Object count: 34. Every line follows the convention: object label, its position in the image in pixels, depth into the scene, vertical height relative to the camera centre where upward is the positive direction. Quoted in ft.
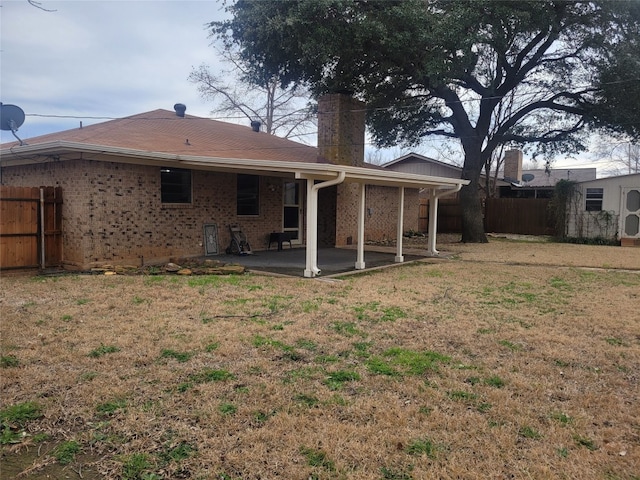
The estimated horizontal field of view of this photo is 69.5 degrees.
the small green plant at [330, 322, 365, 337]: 17.26 -4.17
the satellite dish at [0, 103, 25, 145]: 35.17 +7.46
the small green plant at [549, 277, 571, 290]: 27.89 -3.69
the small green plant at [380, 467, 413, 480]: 8.40 -4.65
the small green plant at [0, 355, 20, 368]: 13.43 -4.36
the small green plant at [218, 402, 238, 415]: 10.72 -4.49
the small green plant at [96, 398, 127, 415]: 10.73 -4.52
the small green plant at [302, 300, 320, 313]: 20.79 -4.01
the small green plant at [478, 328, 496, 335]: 17.58 -4.14
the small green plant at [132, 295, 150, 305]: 21.48 -3.98
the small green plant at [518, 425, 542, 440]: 9.87 -4.52
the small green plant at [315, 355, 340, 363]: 14.28 -4.33
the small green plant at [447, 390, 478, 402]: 11.63 -4.41
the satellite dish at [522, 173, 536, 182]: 95.76 +9.90
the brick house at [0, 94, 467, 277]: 30.17 +2.76
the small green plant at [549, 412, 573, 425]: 10.56 -4.47
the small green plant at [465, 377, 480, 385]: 12.72 -4.38
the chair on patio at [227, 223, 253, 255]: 39.27 -2.08
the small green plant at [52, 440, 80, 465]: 8.94 -4.71
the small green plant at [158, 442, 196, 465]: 8.94 -4.66
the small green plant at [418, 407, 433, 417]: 10.83 -4.47
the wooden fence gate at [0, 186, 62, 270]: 28.37 -0.79
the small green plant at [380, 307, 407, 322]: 19.37 -4.04
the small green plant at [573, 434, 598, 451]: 9.52 -4.55
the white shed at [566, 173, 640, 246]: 59.77 +2.26
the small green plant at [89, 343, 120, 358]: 14.40 -4.29
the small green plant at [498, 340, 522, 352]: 15.76 -4.22
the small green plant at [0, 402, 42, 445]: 9.66 -4.61
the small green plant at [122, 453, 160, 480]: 8.40 -4.71
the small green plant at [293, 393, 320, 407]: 11.28 -4.48
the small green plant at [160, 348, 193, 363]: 14.16 -4.31
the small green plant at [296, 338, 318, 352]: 15.49 -4.27
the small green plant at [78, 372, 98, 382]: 12.53 -4.42
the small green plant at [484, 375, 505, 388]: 12.57 -4.37
